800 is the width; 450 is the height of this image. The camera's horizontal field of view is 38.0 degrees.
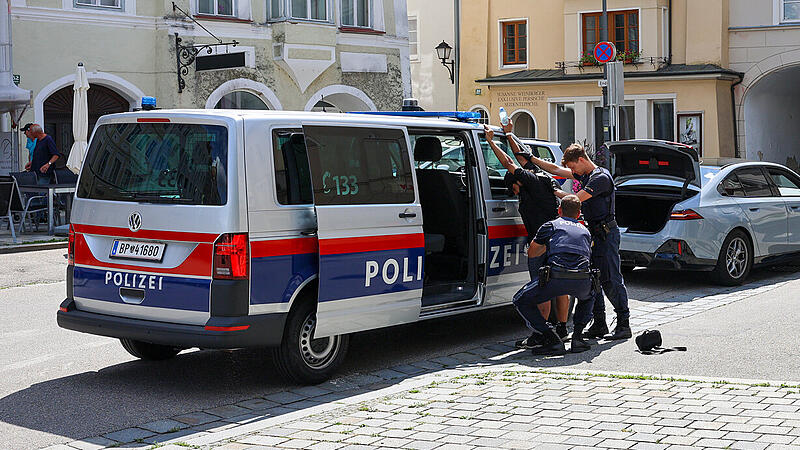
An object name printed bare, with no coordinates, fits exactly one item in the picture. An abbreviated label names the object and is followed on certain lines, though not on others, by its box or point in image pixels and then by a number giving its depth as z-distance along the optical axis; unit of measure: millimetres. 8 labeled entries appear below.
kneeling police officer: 9195
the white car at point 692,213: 13172
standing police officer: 9984
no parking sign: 24905
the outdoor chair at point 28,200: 19234
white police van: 7680
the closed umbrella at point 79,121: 20047
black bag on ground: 9211
